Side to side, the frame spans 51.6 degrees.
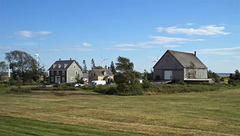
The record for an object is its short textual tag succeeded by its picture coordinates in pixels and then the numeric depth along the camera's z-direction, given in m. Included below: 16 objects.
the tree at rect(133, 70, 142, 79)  38.21
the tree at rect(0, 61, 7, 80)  84.41
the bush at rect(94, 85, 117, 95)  38.28
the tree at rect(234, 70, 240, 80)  62.03
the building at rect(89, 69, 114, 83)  83.44
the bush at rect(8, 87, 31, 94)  39.56
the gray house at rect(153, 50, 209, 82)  59.75
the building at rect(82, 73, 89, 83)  90.81
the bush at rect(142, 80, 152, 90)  38.56
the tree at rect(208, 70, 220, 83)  76.70
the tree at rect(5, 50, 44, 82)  78.80
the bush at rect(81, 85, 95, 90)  47.06
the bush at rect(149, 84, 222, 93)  37.53
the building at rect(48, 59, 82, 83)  78.75
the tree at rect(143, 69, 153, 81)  74.01
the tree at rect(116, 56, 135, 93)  37.41
